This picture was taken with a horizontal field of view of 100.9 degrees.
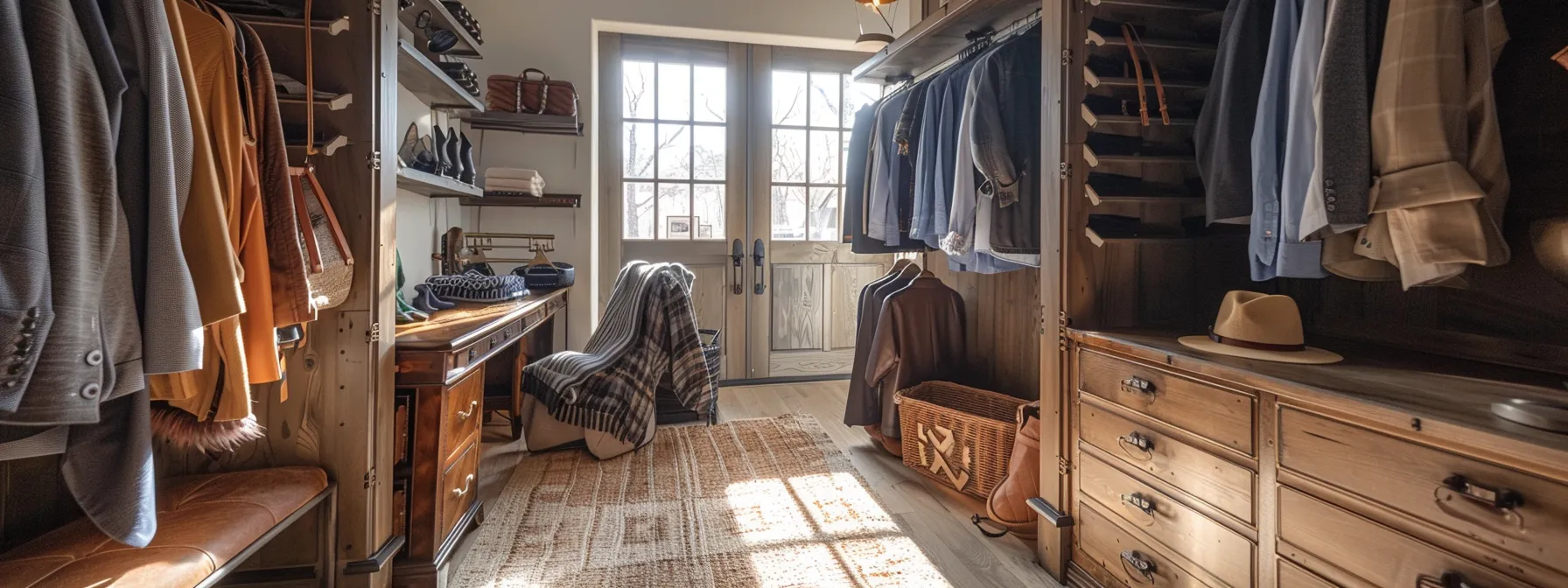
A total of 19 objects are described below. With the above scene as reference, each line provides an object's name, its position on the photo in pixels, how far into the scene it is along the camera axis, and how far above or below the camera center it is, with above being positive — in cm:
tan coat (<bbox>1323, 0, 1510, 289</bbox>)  106 +26
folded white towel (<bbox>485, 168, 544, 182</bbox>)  315 +59
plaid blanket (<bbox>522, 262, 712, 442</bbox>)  261 -30
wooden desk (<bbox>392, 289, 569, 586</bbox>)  152 -36
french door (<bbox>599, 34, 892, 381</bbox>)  388 +66
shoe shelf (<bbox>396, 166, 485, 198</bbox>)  214 +42
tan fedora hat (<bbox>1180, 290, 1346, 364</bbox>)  131 -8
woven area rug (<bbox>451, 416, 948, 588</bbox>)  173 -73
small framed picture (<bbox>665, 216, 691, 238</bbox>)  395 +40
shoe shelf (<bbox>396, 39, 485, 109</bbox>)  214 +82
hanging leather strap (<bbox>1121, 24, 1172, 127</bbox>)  161 +56
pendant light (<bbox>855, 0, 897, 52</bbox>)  263 +111
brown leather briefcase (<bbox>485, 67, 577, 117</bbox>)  309 +96
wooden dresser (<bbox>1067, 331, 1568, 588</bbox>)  83 -30
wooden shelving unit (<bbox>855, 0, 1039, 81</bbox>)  216 +98
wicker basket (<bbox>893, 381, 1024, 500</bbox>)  213 -49
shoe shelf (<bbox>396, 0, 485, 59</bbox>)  241 +108
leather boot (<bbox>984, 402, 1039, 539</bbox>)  191 -58
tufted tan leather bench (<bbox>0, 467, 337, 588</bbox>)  91 -39
